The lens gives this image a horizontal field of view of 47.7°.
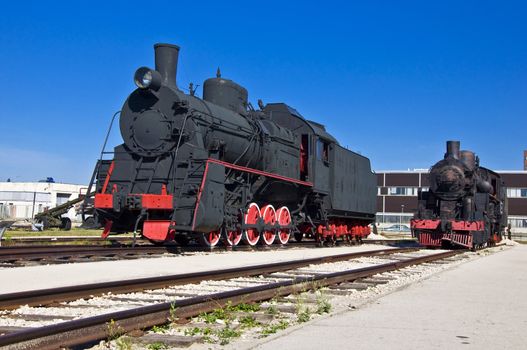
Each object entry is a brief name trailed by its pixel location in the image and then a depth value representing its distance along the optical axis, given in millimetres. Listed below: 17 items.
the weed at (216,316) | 6230
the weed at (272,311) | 6759
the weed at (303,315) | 6418
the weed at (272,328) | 5660
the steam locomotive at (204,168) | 14820
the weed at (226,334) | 5363
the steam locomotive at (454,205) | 23059
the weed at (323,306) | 6979
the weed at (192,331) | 5562
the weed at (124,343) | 4752
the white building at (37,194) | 63594
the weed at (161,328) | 5672
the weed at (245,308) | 6922
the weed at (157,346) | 4978
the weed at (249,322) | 6055
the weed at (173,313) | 5928
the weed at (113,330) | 5090
